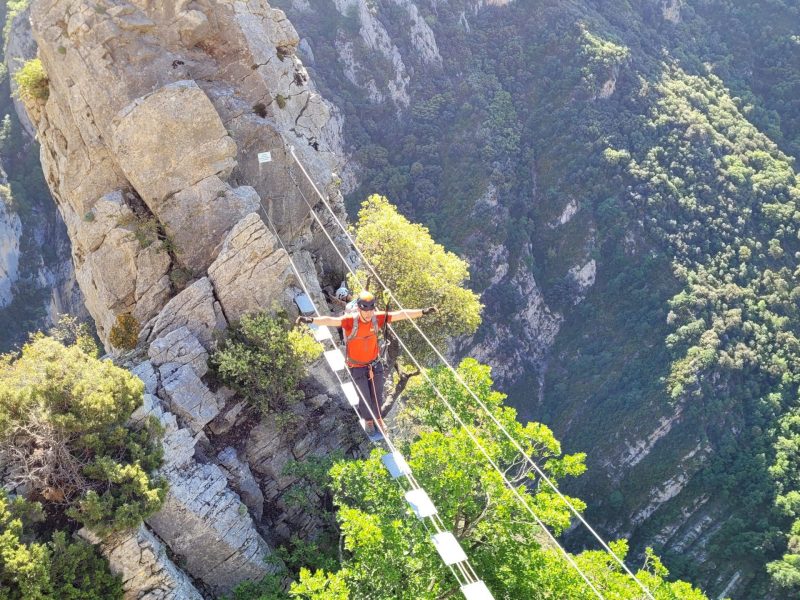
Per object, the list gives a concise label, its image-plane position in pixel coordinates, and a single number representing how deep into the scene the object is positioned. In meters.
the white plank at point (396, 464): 14.54
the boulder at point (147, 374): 17.69
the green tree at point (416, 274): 24.08
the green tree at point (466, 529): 13.78
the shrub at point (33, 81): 22.23
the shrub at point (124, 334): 19.75
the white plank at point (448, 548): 12.03
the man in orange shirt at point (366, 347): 14.83
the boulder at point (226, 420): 19.03
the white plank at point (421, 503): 12.97
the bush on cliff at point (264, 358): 18.97
